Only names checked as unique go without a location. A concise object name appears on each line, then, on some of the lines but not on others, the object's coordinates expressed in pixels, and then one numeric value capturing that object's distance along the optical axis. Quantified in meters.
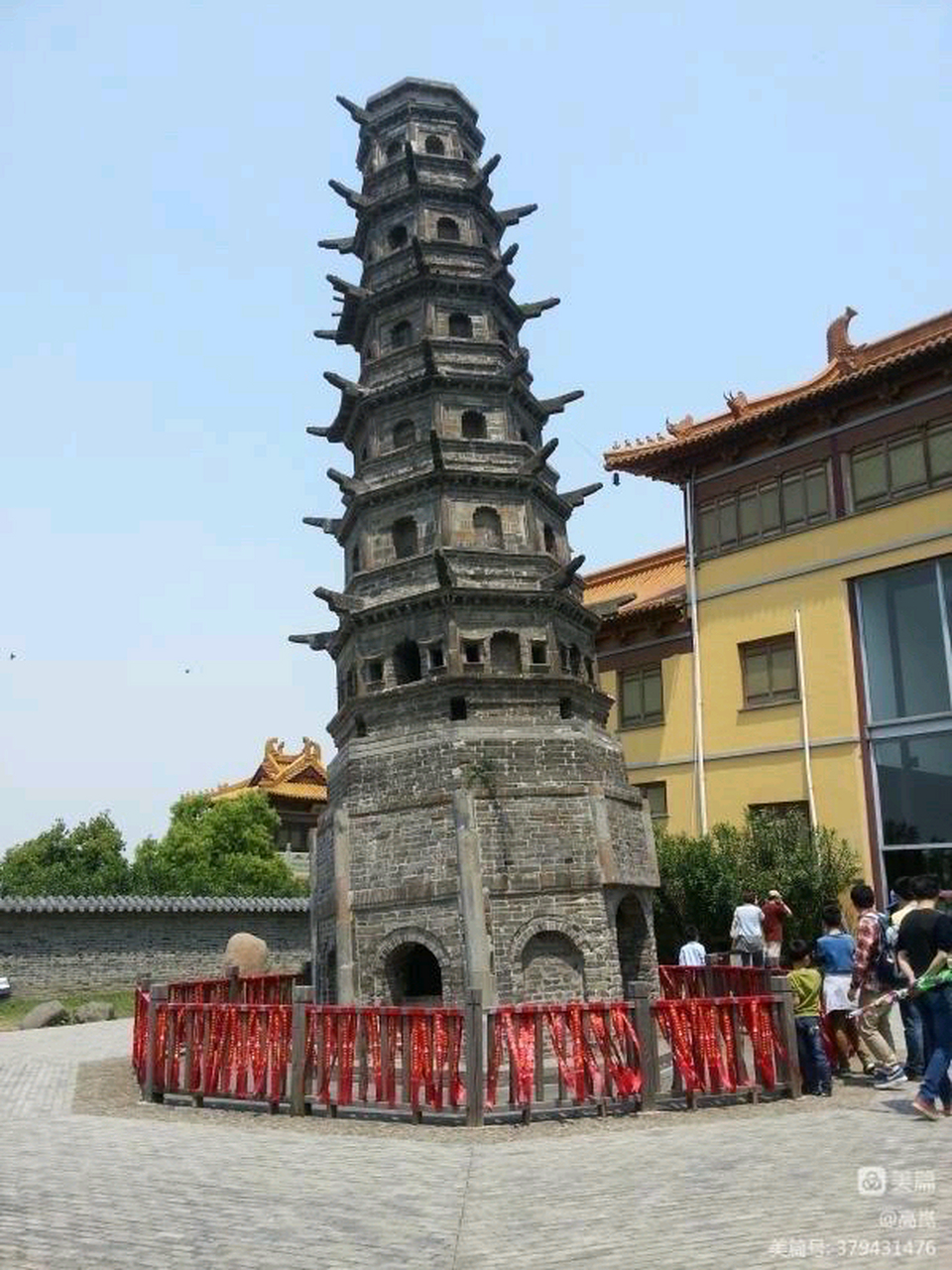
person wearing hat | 15.66
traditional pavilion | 47.59
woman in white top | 16.55
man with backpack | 10.37
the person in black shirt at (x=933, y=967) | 8.45
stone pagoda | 15.84
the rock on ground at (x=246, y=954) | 23.80
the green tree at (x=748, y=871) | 22.70
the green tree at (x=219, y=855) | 36.50
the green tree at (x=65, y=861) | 38.78
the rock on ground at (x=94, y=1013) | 24.75
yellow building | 22.81
